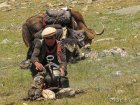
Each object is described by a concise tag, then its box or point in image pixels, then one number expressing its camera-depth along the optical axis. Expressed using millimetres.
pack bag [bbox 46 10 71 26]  21625
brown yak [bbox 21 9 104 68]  21828
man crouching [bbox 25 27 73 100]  14500
